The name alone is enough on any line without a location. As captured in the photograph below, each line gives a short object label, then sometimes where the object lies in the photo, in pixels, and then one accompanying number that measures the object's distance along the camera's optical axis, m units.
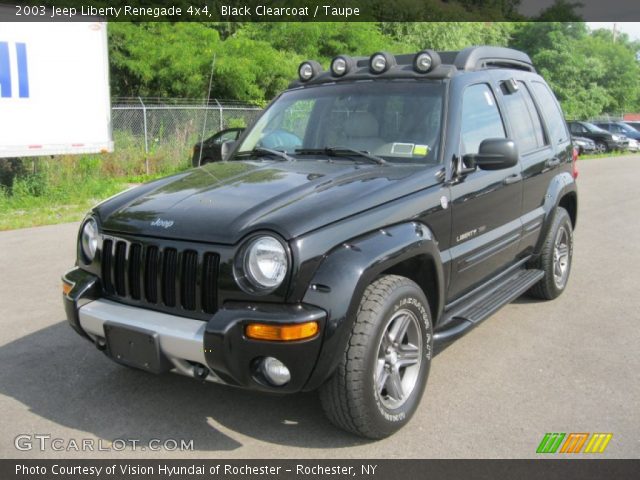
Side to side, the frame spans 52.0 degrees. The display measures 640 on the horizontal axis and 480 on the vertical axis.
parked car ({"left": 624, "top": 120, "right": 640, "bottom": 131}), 37.25
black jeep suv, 3.11
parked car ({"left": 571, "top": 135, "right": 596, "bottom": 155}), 28.05
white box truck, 11.94
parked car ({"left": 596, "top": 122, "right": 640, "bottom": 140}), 33.66
